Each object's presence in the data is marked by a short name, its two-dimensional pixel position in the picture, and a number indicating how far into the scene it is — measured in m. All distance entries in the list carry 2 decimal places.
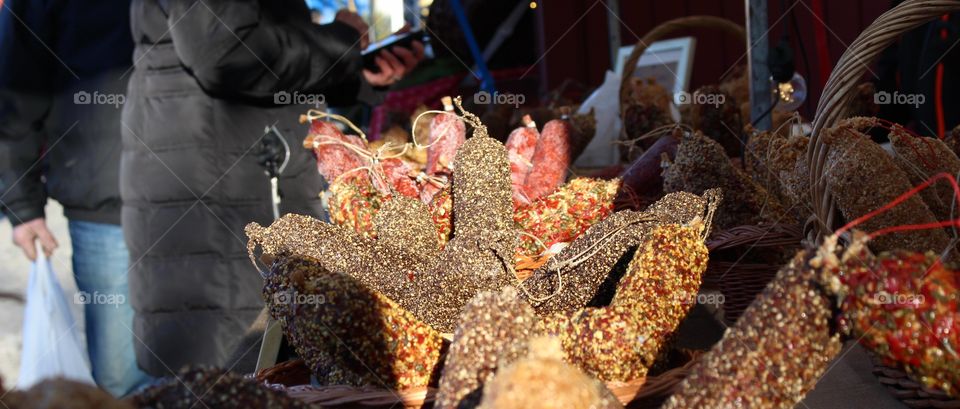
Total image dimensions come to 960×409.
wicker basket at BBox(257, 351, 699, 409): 0.93
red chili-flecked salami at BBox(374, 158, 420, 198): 1.84
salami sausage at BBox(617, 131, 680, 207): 1.82
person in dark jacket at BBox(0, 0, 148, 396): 2.70
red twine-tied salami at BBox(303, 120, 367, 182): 1.84
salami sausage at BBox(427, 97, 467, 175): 1.88
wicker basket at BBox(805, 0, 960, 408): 1.12
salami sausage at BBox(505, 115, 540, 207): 1.90
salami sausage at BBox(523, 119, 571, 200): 1.87
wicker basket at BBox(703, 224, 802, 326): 1.36
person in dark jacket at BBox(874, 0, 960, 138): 2.91
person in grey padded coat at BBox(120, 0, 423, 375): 2.47
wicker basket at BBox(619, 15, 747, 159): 2.63
